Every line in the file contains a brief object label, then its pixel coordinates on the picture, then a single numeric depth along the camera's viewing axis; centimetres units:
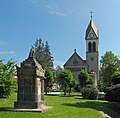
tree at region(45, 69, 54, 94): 2367
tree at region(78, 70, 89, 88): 2575
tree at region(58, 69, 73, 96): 2283
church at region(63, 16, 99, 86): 3916
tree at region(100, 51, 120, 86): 3932
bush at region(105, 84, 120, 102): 1498
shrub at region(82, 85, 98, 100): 1807
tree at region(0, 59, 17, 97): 1426
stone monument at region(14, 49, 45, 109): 787
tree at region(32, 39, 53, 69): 4180
